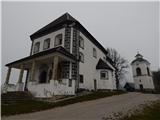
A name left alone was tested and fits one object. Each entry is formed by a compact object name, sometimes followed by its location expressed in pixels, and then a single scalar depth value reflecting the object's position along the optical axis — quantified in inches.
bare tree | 1154.0
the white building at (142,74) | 1094.7
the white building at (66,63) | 426.7
